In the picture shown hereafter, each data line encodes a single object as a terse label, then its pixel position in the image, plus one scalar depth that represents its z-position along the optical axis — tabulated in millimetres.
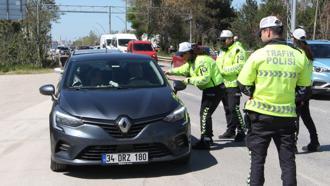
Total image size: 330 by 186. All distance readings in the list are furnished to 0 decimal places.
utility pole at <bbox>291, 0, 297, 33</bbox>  28034
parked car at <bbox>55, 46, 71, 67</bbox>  42928
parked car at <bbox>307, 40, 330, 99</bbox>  15391
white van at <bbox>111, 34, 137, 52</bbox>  44250
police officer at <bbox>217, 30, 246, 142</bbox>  8945
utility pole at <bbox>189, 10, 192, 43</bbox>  59100
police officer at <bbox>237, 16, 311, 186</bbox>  4926
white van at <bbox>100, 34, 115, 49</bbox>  47938
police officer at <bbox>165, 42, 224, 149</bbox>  8148
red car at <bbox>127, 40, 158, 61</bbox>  37328
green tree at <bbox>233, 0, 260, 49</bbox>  56344
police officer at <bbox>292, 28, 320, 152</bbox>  8320
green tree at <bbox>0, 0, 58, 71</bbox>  36031
